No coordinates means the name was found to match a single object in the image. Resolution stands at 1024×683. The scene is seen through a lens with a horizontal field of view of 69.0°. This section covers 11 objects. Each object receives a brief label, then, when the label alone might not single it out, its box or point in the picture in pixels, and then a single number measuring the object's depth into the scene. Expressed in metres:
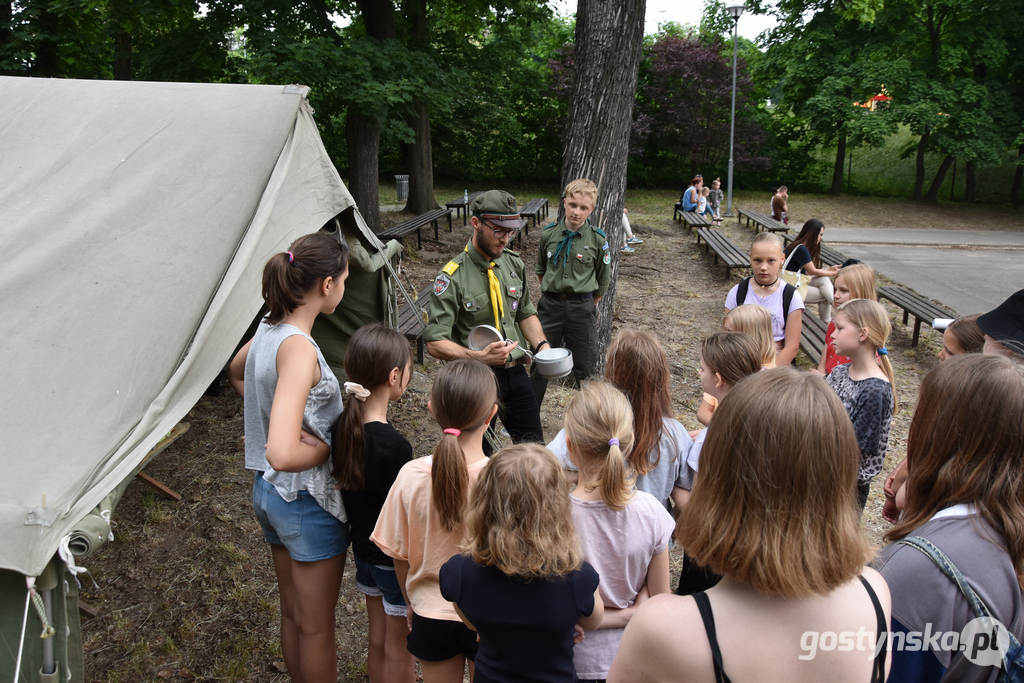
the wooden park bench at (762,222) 12.95
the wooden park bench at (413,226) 9.62
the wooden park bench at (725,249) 9.74
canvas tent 2.11
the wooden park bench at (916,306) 7.31
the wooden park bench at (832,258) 9.79
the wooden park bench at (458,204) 12.77
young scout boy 4.94
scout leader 3.53
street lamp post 16.69
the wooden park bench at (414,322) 6.07
